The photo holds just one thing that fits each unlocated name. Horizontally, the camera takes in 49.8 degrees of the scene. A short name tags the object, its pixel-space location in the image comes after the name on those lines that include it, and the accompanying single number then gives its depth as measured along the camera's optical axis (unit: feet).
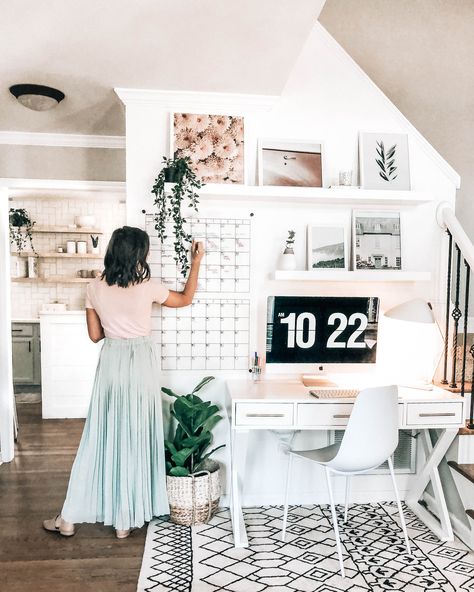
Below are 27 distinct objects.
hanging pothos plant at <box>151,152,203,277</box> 9.09
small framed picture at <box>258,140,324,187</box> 9.82
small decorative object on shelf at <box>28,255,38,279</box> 19.19
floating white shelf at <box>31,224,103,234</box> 18.80
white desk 8.49
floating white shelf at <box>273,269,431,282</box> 9.52
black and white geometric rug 7.49
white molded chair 7.74
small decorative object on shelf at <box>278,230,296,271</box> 9.60
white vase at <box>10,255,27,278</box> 19.44
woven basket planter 9.05
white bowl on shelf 19.20
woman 8.54
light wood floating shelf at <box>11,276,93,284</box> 18.75
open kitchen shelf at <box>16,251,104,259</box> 18.90
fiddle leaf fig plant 9.14
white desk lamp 10.23
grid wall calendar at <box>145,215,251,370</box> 9.86
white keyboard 8.62
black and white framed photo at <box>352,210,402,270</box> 10.07
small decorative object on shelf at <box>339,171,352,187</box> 9.72
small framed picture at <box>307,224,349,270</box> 9.98
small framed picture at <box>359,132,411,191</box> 10.09
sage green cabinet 18.69
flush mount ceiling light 9.10
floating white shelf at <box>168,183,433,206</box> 9.20
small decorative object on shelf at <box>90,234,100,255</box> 19.43
